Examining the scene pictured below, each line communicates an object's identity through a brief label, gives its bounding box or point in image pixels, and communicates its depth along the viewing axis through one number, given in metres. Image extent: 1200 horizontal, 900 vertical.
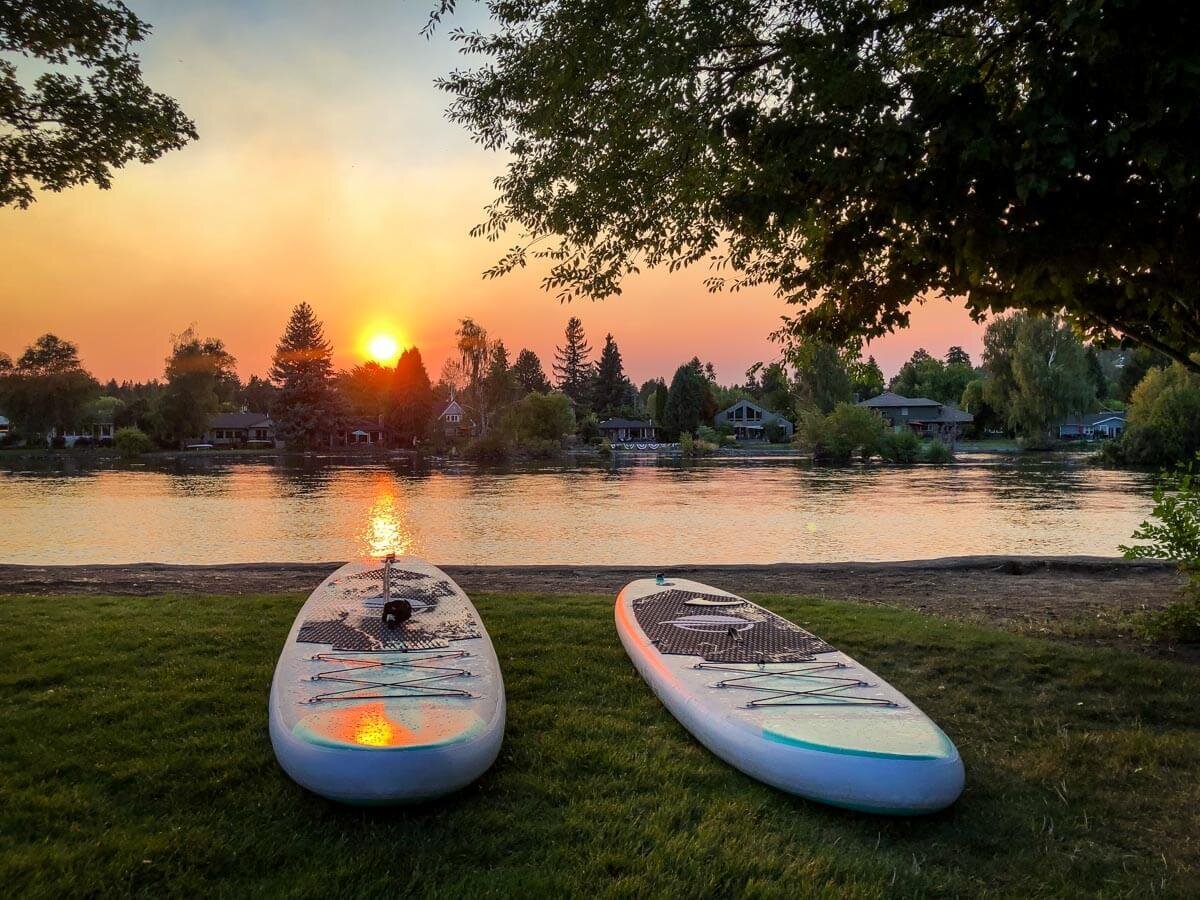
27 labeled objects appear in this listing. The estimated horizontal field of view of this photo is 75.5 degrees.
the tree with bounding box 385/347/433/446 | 67.19
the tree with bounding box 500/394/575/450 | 57.56
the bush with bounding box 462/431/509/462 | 56.53
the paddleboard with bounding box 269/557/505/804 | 3.30
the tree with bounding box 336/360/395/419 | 81.31
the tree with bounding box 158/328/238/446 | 61.91
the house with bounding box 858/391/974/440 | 71.19
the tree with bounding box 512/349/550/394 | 96.56
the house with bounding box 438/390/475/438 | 66.62
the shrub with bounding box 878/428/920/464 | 49.59
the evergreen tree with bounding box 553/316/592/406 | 102.06
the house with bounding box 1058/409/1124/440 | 69.44
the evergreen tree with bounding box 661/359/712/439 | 75.06
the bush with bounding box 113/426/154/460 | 57.12
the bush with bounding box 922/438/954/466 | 48.69
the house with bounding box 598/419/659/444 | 79.94
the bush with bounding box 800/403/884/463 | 51.00
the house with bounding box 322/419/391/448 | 68.12
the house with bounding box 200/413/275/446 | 73.00
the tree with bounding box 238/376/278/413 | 109.05
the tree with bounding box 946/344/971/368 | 114.50
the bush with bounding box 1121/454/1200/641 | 5.86
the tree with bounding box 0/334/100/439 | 60.56
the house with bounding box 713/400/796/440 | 76.88
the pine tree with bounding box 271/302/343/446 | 64.12
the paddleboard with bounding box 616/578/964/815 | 3.37
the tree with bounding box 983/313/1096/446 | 51.72
